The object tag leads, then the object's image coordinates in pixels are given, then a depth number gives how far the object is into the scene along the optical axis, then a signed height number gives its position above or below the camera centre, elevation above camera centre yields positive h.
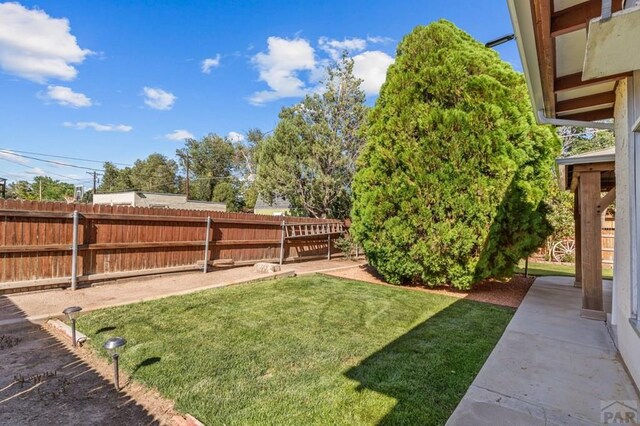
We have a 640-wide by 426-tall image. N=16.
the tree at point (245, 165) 31.58 +6.14
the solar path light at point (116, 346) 2.68 -1.12
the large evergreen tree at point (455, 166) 6.39 +1.19
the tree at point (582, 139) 21.14 +5.98
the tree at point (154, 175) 42.53 +5.47
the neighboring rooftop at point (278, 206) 25.56 +1.01
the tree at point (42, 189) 36.94 +3.20
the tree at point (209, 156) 41.75 +8.08
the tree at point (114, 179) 43.81 +5.00
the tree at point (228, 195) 34.94 +2.48
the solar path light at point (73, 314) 3.54 -1.12
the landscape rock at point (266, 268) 8.20 -1.30
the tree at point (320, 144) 12.90 +3.07
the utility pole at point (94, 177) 33.58 +4.10
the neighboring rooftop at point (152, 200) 20.12 +1.03
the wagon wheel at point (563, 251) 12.59 -1.02
